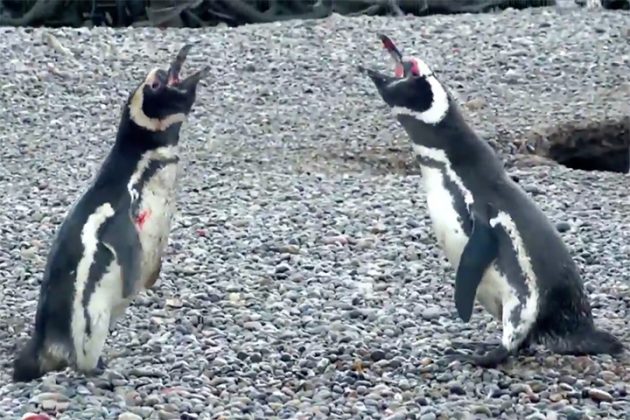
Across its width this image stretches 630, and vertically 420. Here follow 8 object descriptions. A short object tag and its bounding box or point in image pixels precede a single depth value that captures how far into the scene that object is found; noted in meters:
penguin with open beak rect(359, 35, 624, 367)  7.21
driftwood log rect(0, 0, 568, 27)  22.75
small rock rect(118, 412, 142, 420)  6.55
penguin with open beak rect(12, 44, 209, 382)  7.16
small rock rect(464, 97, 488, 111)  16.05
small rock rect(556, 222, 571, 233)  10.95
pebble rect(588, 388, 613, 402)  6.85
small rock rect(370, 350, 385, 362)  7.62
